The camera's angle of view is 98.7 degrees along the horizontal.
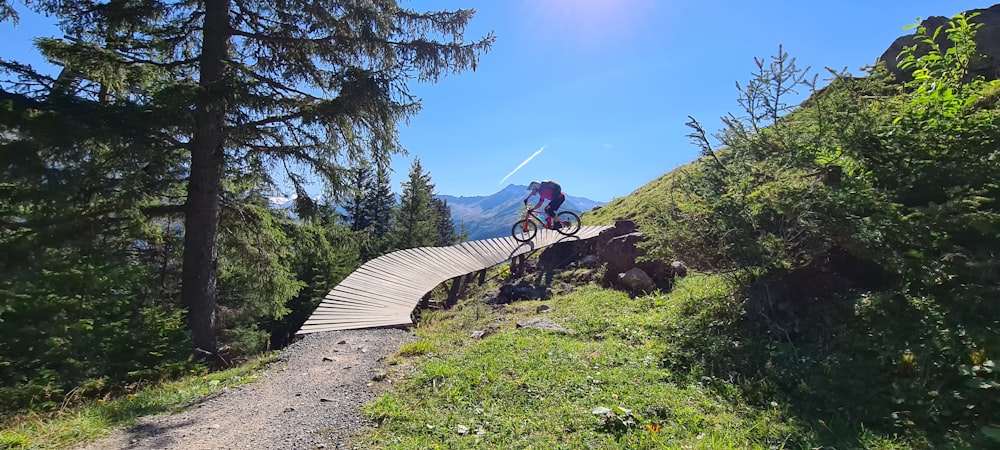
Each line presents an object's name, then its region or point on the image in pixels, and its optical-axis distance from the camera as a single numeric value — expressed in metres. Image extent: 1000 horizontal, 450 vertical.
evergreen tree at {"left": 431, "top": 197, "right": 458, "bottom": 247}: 48.12
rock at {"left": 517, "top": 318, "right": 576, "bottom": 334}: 6.98
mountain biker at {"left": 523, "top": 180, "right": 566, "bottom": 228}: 14.42
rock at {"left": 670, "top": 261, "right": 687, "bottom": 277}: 9.06
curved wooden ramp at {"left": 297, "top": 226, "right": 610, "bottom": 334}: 8.61
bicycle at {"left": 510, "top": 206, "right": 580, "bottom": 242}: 14.91
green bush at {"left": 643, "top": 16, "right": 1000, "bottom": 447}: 3.44
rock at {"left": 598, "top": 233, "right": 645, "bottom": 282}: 10.18
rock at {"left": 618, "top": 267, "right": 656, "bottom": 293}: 9.05
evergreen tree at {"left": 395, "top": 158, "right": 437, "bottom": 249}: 32.34
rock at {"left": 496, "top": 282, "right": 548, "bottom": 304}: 11.23
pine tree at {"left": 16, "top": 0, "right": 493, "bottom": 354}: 6.70
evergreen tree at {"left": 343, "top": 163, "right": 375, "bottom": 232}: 37.62
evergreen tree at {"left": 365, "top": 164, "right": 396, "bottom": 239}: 40.44
